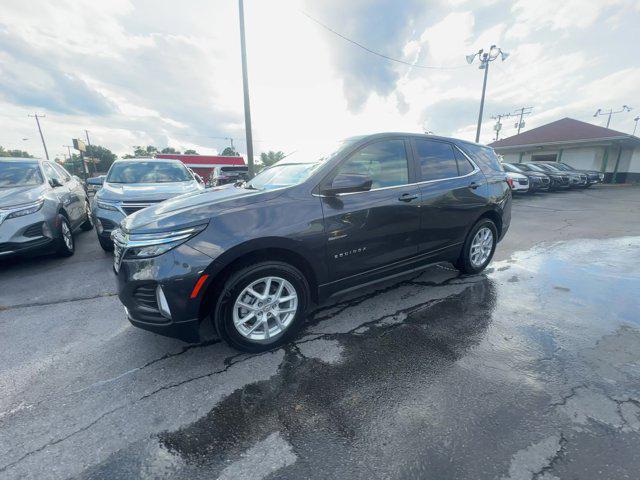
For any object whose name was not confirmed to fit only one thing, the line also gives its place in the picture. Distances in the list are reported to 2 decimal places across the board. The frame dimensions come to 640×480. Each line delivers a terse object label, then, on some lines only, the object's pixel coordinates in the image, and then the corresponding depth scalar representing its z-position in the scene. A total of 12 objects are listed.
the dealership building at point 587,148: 22.52
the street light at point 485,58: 16.12
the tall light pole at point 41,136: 48.73
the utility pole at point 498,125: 45.00
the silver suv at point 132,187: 4.77
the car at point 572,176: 17.00
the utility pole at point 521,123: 42.66
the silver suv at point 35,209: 4.18
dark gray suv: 2.23
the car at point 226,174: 11.56
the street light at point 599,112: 48.05
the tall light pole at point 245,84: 9.85
